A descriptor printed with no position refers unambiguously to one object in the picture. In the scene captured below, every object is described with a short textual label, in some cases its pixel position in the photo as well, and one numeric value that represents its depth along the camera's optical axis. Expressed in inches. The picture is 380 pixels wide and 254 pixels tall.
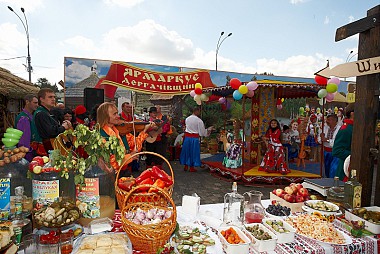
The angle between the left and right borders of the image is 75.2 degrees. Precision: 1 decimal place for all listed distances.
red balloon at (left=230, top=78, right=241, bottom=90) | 251.4
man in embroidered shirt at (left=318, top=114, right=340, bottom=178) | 250.1
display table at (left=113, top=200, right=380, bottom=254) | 61.2
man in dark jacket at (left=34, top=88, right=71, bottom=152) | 140.6
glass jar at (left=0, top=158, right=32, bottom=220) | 55.9
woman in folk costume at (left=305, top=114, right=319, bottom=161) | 372.8
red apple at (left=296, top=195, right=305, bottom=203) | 86.0
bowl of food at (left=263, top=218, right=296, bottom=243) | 63.6
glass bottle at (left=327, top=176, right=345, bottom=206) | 87.7
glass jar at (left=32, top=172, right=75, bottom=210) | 58.5
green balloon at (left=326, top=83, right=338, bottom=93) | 226.8
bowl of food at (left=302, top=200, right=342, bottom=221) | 76.2
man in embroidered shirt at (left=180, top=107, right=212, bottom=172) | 305.4
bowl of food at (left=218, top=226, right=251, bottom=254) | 56.1
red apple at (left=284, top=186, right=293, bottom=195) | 87.7
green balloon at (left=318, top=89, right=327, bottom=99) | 242.1
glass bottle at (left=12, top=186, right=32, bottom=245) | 54.2
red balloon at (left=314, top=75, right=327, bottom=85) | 230.5
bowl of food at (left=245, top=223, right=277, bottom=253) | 59.4
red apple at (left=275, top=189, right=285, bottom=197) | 89.0
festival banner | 325.1
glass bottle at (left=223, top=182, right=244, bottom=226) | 74.2
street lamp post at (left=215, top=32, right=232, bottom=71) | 621.8
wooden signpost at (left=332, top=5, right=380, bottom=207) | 82.4
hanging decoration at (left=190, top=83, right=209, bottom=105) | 305.0
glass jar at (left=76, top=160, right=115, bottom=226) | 62.6
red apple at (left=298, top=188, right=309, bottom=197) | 88.4
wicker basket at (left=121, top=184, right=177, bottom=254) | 53.4
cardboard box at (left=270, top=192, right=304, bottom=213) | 84.8
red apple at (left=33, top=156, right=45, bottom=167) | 61.0
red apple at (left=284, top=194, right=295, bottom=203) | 85.9
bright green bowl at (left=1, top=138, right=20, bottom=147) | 58.9
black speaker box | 299.6
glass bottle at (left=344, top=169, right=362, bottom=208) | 80.8
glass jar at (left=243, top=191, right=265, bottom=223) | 75.7
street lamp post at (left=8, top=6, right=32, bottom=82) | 498.8
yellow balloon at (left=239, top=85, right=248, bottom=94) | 239.6
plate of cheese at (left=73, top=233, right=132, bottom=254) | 52.0
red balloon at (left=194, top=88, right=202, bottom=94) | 304.3
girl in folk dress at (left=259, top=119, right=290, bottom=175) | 254.8
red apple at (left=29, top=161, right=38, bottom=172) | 59.2
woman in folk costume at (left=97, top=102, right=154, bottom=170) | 113.7
